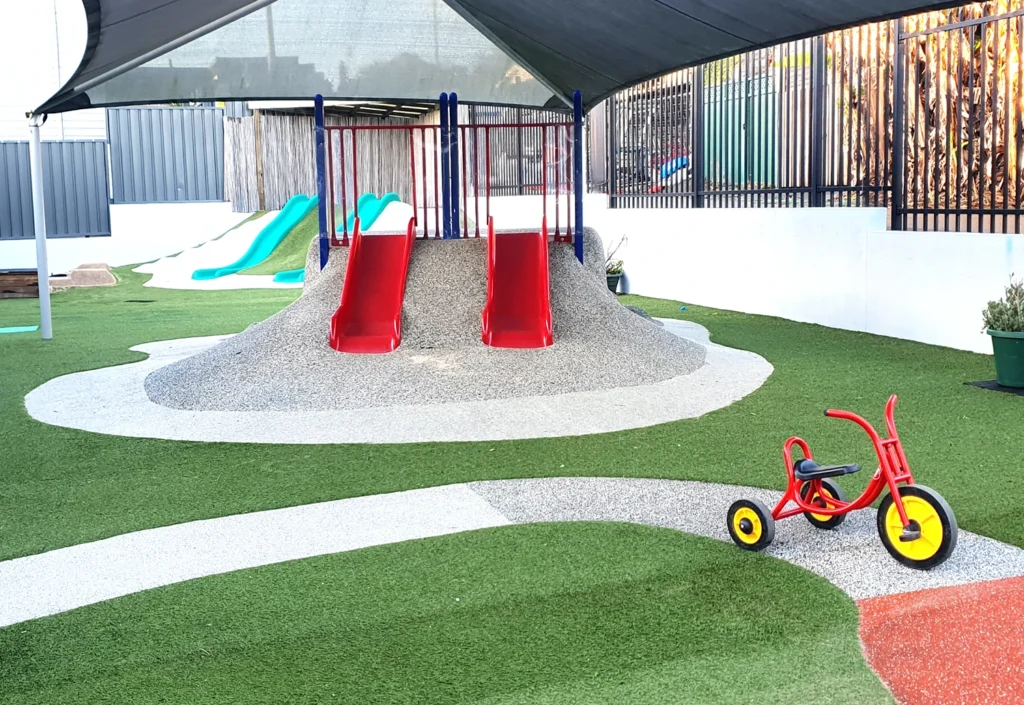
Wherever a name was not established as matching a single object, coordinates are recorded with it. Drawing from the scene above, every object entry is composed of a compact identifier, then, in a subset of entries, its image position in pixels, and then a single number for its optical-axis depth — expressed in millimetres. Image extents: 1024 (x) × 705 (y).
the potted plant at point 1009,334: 7609
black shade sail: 8250
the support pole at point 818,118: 12242
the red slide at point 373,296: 9125
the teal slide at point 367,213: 20269
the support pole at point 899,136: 10742
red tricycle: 4008
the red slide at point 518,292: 9186
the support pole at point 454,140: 10875
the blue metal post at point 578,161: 10648
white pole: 11555
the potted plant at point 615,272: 16203
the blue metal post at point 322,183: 10312
